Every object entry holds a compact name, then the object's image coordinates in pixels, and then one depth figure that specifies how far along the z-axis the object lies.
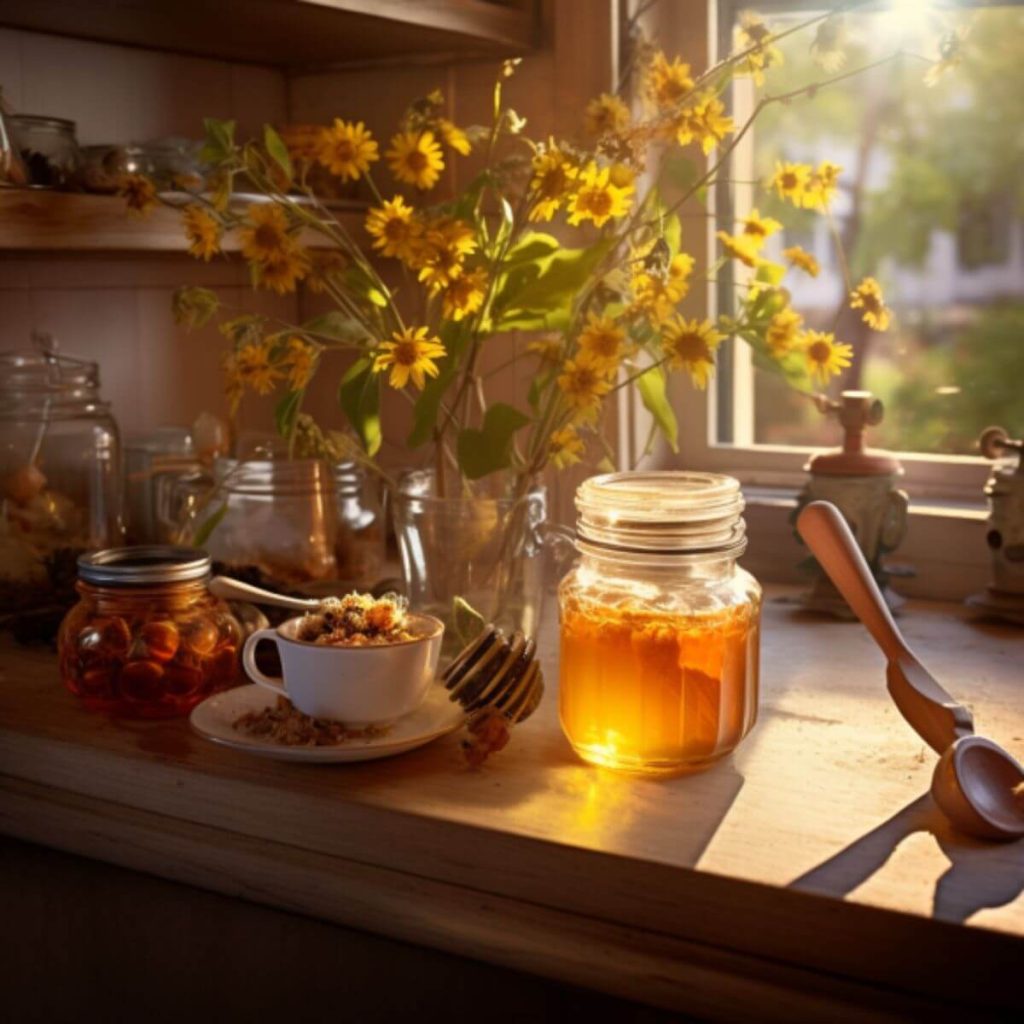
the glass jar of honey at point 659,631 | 1.00
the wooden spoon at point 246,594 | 1.17
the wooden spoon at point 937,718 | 0.91
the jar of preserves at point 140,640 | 1.12
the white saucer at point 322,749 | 1.01
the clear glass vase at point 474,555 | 1.25
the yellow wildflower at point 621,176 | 1.16
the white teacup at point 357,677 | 1.03
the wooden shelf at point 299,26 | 1.40
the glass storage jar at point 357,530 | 1.50
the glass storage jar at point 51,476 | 1.39
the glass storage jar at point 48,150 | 1.30
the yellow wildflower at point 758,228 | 1.33
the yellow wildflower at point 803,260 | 1.32
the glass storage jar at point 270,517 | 1.44
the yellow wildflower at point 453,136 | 1.27
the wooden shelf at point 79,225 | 1.25
